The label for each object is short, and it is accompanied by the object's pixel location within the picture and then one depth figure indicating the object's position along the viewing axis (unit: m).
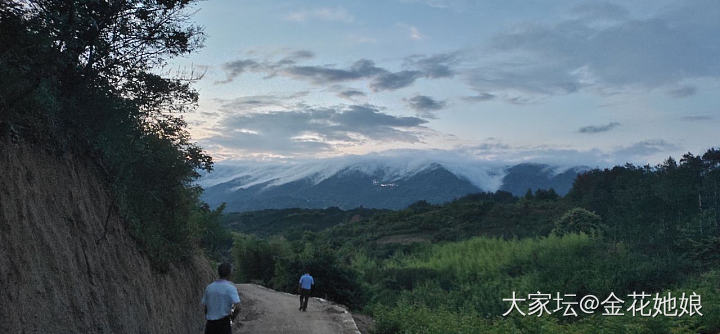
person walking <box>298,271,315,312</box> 17.89
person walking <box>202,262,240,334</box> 7.52
